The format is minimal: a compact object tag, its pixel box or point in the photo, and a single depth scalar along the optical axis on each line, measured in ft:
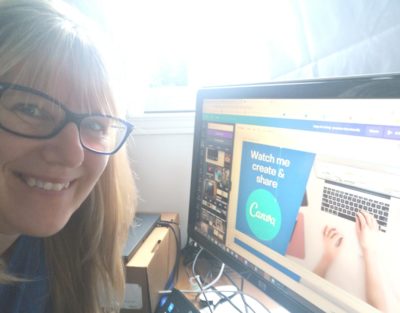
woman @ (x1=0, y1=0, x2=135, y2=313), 1.41
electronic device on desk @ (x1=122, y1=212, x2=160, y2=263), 2.33
